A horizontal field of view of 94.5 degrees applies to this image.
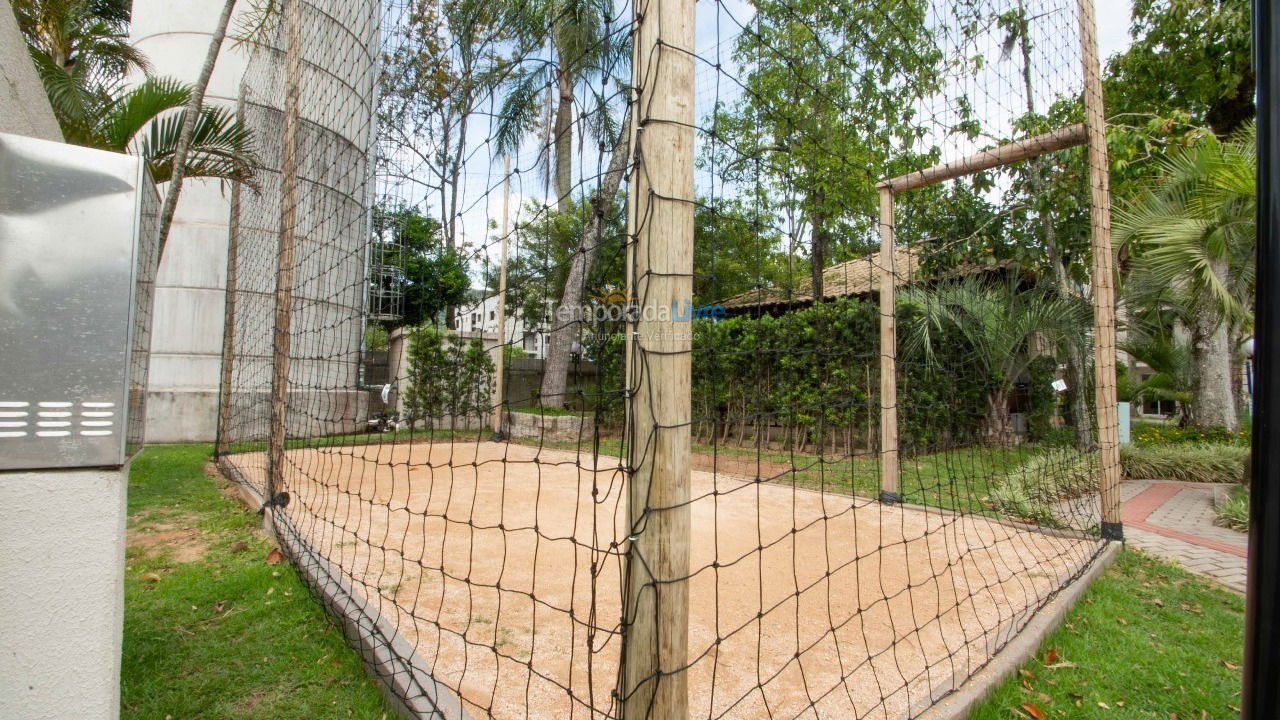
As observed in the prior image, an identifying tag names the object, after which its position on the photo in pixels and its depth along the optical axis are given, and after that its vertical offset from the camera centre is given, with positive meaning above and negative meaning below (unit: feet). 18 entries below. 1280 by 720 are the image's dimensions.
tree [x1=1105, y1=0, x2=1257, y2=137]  23.26 +14.57
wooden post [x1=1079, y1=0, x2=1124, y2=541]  10.05 +1.66
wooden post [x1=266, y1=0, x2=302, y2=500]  10.55 +1.80
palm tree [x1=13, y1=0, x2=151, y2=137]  11.56 +7.91
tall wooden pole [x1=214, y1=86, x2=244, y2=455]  14.12 +1.15
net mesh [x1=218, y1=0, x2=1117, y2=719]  3.59 -0.44
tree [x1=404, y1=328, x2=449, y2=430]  25.32 +0.37
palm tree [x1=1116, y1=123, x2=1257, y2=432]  13.96 +4.20
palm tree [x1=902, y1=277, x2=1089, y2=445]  19.16 +2.19
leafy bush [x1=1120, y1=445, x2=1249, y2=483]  18.99 -2.37
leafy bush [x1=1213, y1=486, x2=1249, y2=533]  12.85 -2.74
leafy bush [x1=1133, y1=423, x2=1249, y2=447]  22.00 -1.85
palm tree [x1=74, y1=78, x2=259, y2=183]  10.85 +4.68
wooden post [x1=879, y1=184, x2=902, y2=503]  12.26 +0.96
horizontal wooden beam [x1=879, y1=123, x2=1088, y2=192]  10.65 +4.37
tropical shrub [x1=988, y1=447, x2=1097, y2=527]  12.11 -2.32
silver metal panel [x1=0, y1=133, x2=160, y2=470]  2.87 +0.38
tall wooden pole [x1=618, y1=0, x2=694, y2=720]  3.48 +0.01
